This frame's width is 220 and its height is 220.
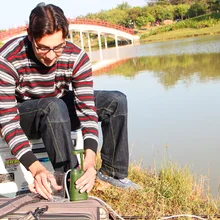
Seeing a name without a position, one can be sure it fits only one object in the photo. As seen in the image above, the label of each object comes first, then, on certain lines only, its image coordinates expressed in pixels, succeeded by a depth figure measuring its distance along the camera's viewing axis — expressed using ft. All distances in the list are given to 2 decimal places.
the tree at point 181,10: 136.36
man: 5.19
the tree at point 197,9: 124.00
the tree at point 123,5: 183.66
